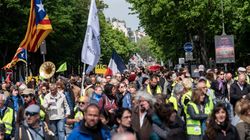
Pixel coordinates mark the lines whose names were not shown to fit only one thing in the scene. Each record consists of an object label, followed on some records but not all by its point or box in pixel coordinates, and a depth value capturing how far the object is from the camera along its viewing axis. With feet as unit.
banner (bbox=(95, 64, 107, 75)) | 135.13
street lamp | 154.05
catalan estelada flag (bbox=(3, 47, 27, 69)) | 99.94
